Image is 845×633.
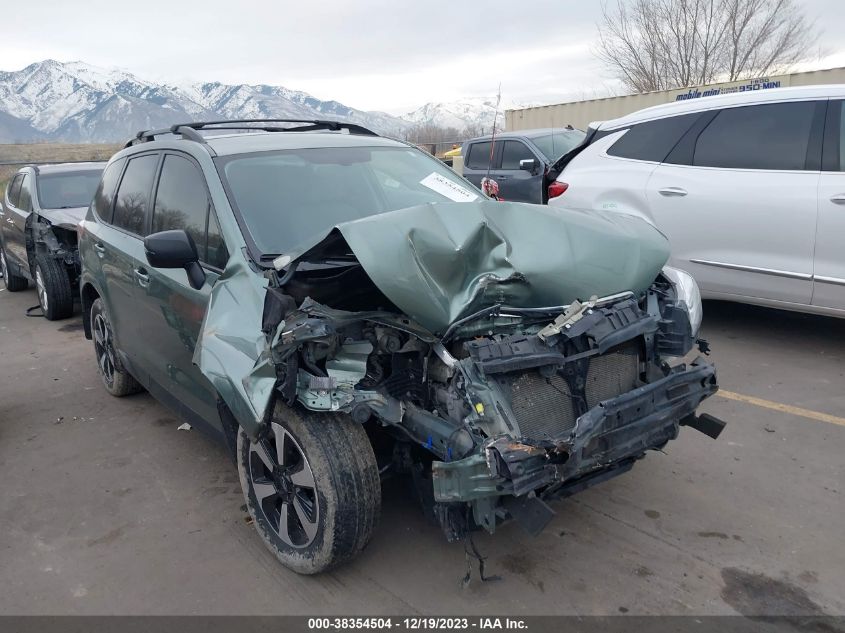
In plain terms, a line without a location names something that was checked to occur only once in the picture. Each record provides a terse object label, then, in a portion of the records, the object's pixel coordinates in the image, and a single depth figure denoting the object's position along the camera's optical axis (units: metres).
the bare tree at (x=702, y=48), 24.94
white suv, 4.96
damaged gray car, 7.39
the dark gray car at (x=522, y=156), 10.44
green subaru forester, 2.47
